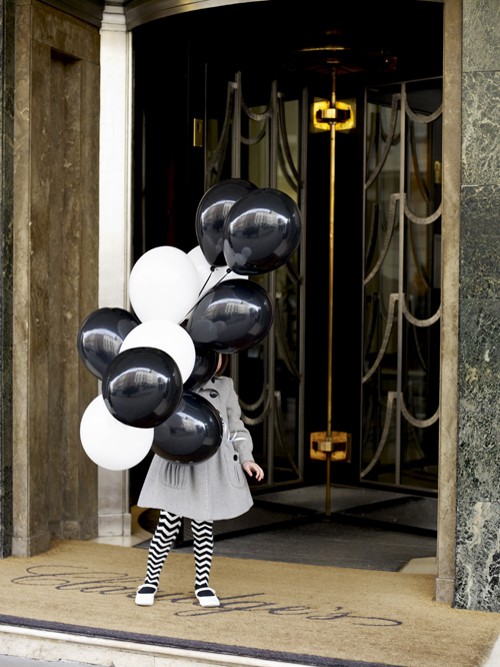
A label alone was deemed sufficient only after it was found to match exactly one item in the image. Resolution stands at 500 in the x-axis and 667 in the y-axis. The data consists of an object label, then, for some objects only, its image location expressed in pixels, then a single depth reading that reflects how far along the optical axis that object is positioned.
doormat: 4.16
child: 4.68
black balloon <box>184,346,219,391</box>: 4.15
